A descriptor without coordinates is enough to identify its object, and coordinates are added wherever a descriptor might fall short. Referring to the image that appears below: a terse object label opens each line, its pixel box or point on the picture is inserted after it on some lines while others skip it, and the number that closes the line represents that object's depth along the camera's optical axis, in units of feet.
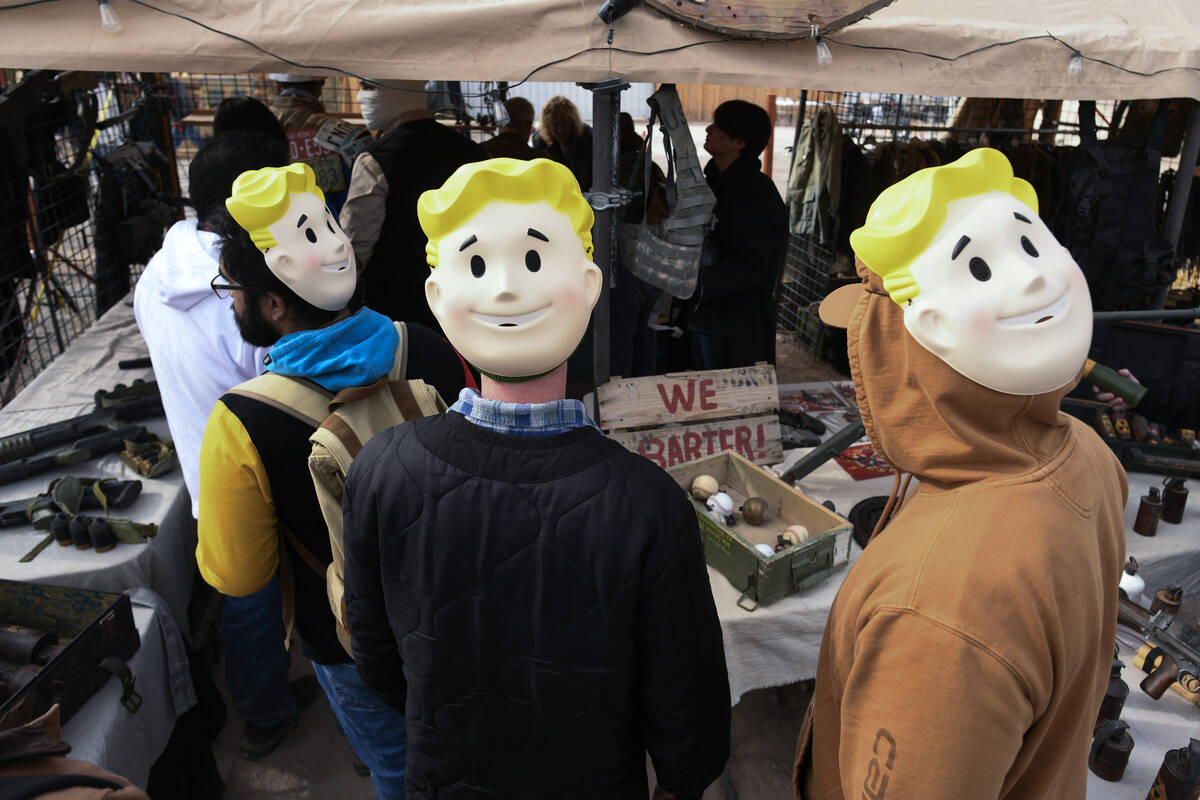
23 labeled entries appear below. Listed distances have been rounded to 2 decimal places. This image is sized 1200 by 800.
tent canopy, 7.75
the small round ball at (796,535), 7.47
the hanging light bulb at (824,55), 9.00
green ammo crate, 7.06
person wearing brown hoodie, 3.24
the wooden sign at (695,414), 8.94
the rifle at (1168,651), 6.57
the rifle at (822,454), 8.34
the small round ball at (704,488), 8.07
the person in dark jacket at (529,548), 3.84
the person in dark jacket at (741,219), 12.25
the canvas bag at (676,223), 9.98
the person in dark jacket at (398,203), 10.82
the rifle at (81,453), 9.06
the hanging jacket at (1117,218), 14.35
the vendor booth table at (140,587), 6.49
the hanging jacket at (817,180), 17.62
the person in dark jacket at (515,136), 13.30
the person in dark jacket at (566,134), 17.76
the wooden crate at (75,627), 6.17
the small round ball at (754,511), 7.86
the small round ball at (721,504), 7.71
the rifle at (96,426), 9.42
